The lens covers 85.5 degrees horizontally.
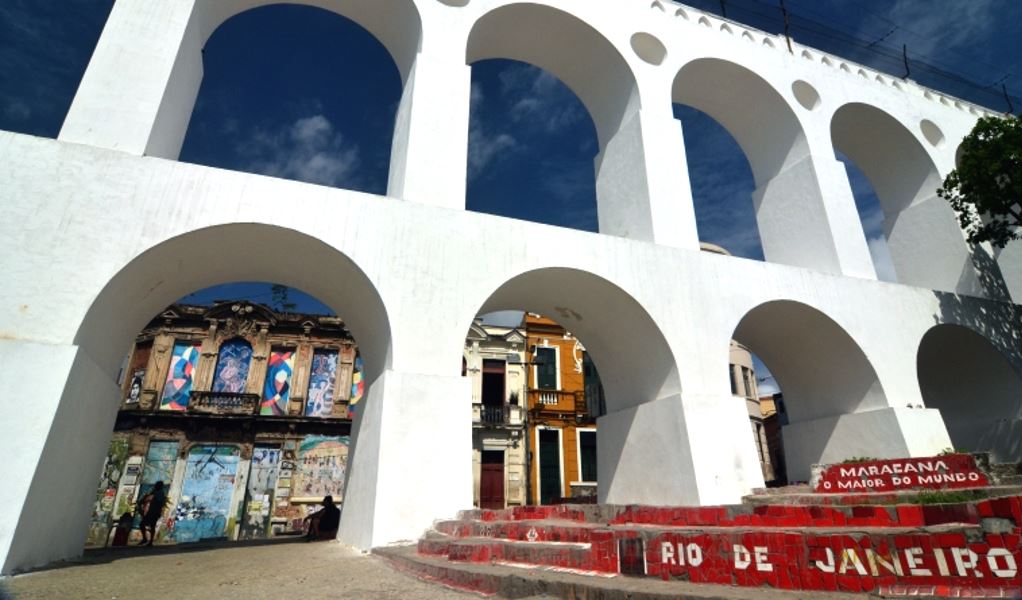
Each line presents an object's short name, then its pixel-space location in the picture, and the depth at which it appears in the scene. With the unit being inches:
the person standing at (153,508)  406.0
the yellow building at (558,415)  773.9
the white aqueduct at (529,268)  233.5
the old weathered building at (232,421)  677.3
